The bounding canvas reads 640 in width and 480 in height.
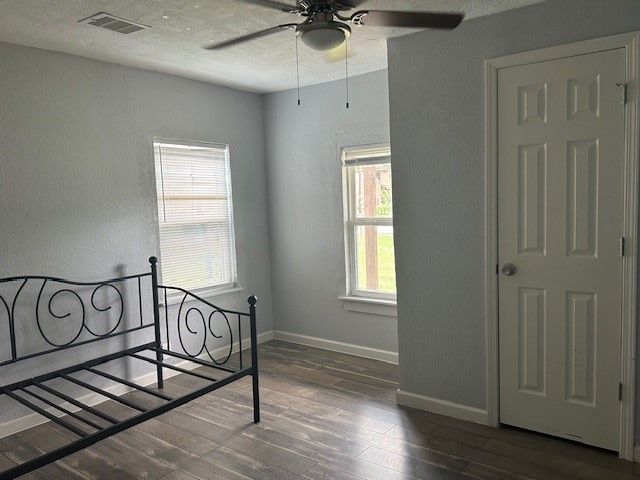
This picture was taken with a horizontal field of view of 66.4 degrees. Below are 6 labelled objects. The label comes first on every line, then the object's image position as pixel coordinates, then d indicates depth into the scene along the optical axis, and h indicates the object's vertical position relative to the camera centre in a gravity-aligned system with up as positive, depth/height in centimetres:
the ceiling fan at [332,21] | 207 +82
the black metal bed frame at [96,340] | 240 -87
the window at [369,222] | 412 -11
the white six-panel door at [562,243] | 249 -22
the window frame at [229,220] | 387 -6
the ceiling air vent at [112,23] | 261 +107
